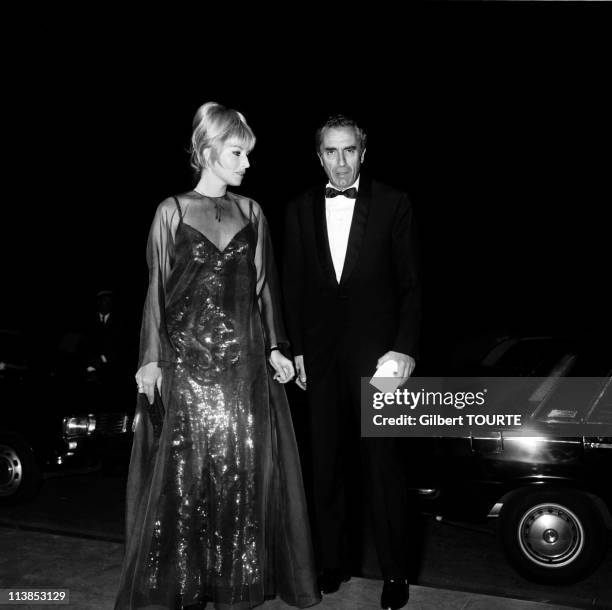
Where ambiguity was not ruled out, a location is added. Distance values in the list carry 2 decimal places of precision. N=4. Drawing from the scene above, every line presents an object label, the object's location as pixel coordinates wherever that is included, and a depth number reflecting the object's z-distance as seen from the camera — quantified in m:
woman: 3.12
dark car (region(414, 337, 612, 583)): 4.54
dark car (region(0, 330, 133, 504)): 6.75
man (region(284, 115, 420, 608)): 3.30
